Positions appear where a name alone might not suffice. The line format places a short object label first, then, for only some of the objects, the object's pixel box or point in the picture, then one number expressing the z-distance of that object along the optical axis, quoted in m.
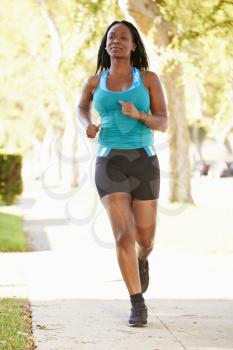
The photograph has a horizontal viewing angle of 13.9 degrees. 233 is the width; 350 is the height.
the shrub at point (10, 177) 25.45
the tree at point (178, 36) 18.09
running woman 6.78
